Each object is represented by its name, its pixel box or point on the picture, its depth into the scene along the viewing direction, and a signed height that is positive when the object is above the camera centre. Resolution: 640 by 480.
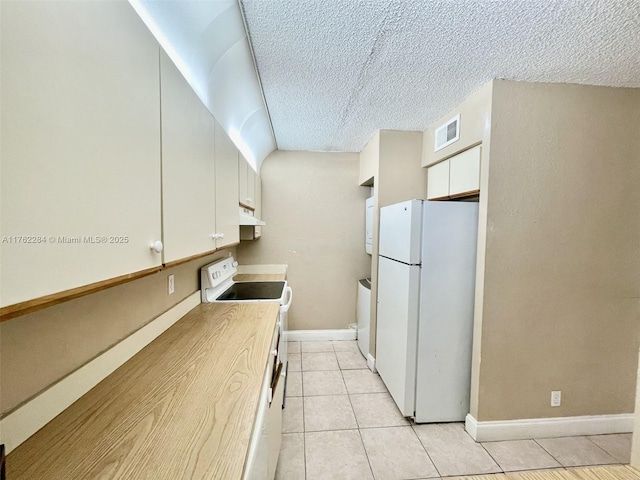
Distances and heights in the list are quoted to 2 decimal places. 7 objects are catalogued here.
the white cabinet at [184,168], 0.94 +0.26
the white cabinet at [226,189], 1.54 +0.25
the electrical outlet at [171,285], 1.45 -0.34
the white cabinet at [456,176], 1.94 +0.47
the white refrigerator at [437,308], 1.93 -0.59
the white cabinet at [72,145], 0.45 +0.18
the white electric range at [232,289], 1.93 -0.56
